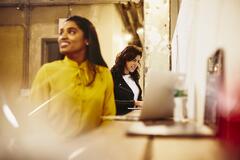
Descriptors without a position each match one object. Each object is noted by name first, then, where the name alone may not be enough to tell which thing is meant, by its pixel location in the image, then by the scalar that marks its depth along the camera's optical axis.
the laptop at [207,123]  0.83
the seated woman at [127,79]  1.73
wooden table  0.68
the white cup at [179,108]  1.10
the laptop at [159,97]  1.06
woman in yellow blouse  1.51
